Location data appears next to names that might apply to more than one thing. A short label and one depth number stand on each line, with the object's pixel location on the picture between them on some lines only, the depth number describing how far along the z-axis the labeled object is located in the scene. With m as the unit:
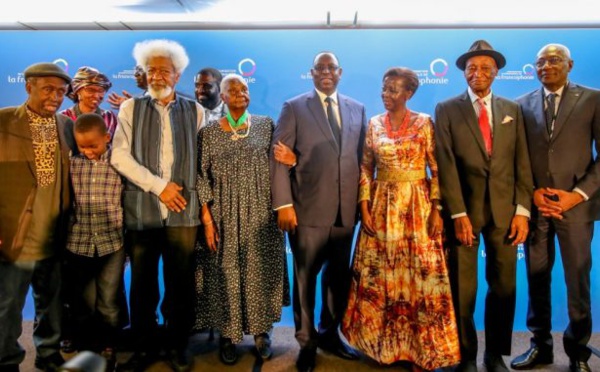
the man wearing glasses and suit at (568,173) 2.84
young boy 2.70
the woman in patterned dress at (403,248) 2.71
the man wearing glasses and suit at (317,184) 2.84
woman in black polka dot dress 2.86
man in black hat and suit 2.70
